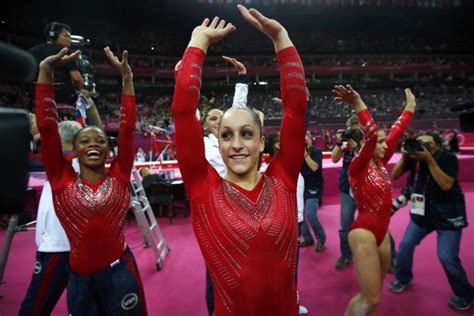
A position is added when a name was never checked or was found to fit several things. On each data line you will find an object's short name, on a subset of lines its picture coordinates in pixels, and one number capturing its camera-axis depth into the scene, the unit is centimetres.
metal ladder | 390
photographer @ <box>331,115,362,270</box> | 375
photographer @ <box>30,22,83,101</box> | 206
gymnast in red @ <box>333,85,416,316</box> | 214
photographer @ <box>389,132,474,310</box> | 273
